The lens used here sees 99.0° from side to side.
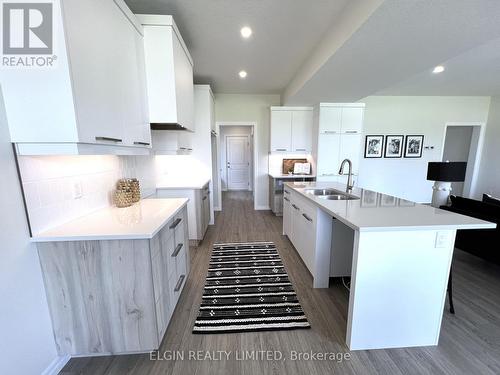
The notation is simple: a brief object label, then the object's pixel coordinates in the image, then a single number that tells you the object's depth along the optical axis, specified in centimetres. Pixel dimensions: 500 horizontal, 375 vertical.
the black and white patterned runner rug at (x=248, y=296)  172
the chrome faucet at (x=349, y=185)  246
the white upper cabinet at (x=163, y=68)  181
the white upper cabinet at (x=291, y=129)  457
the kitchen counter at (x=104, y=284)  126
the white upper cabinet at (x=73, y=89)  101
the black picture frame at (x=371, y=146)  504
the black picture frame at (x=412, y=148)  506
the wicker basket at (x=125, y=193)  187
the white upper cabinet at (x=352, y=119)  416
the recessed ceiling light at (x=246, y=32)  223
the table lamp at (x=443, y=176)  328
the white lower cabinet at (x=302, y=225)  219
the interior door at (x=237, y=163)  753
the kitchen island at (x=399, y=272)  137
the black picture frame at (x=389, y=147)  504
